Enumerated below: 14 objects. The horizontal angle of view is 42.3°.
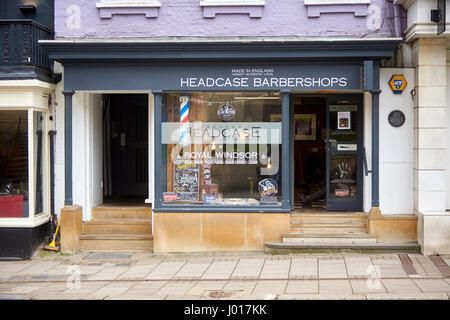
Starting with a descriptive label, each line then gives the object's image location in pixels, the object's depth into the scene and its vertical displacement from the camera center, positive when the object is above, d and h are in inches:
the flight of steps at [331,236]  415.5 -59.4
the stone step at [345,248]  413.7 -66.4
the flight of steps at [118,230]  452.8 -58.3
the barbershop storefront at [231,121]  426.0 +27.1
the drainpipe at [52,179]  463.5 -17.4
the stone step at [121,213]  474.6 -45.9
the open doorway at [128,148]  544.7 +8.3
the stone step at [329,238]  423.2 -60.8
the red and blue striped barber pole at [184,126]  451.5 +23.6
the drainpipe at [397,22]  429.4 +98.1
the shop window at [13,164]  450.9 -5.0
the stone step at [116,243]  451.8 -67.1
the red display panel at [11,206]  449.7 -37.6
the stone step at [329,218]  444.5 -48.2
